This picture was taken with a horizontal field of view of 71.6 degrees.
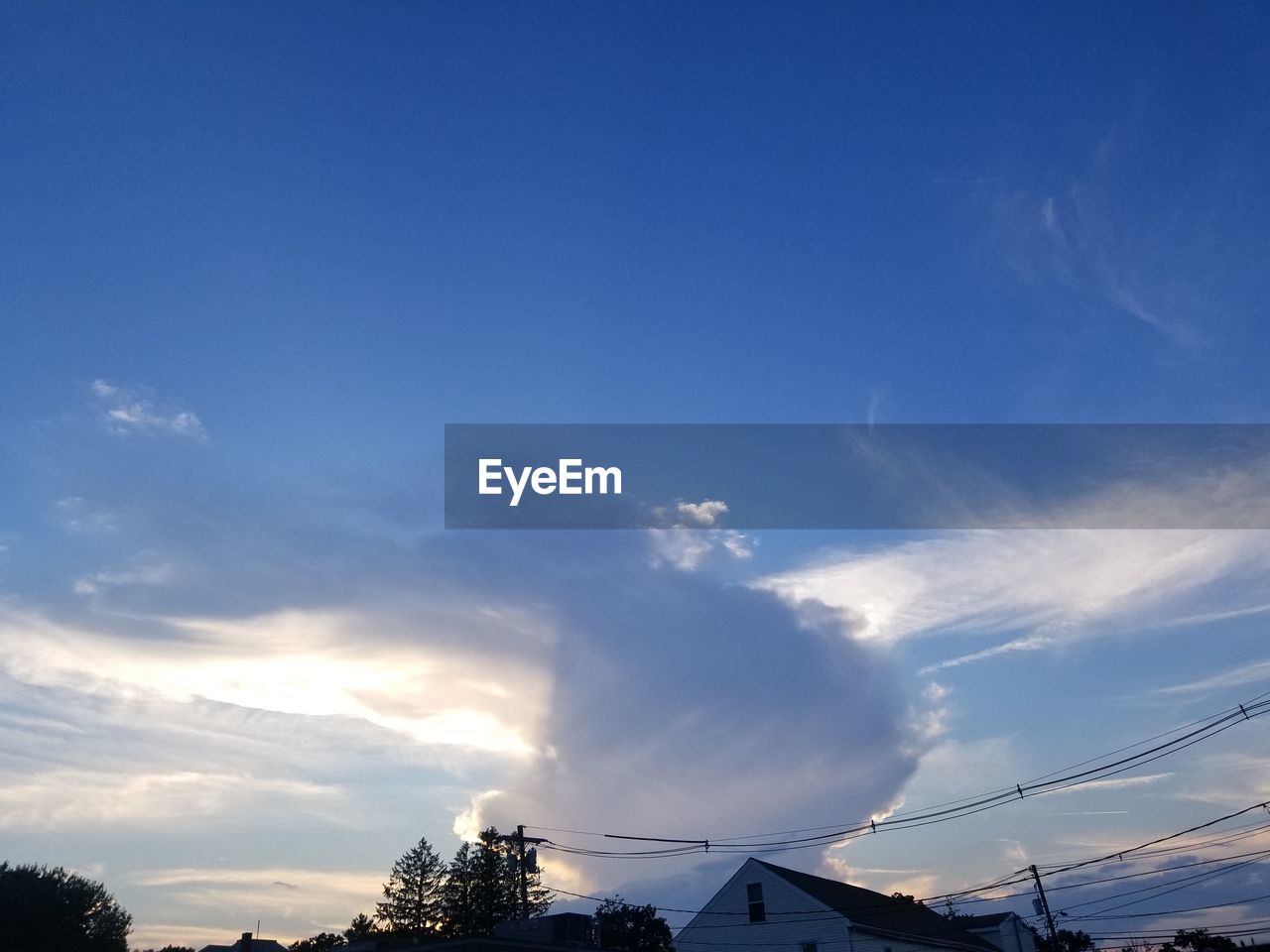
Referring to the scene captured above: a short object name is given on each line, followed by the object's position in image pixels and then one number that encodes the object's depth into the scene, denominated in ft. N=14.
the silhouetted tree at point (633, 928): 265.75
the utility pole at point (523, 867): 128.16
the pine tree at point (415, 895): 283.18
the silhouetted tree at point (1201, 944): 201.02
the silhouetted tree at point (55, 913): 171.73
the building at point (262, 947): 230.60
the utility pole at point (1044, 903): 173.47
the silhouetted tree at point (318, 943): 296.10
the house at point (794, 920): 149.38
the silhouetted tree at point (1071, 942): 273.75
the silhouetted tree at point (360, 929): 285.06
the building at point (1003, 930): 212.84
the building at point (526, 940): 97.30
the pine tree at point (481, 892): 272.10
